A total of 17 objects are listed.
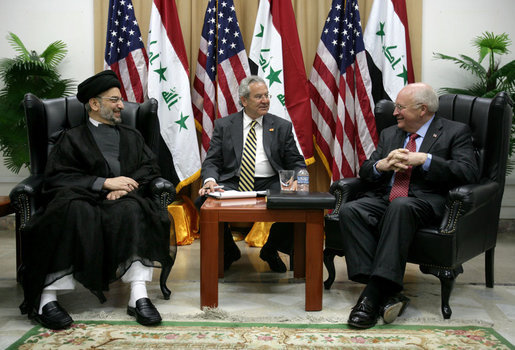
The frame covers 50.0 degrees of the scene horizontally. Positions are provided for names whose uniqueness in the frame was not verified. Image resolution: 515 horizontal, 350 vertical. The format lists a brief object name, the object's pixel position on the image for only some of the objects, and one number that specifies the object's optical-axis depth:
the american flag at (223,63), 4.79
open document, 3.12
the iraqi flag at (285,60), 4.77
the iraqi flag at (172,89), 4.77
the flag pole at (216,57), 4.90
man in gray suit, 3.74
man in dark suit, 2.76
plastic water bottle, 3.13
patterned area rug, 2.43
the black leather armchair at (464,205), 2.79
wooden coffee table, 2.82
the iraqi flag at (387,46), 4.75
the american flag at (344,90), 4.75
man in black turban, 2.71
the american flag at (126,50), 4.80
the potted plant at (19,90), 4.69
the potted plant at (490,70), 4.57
